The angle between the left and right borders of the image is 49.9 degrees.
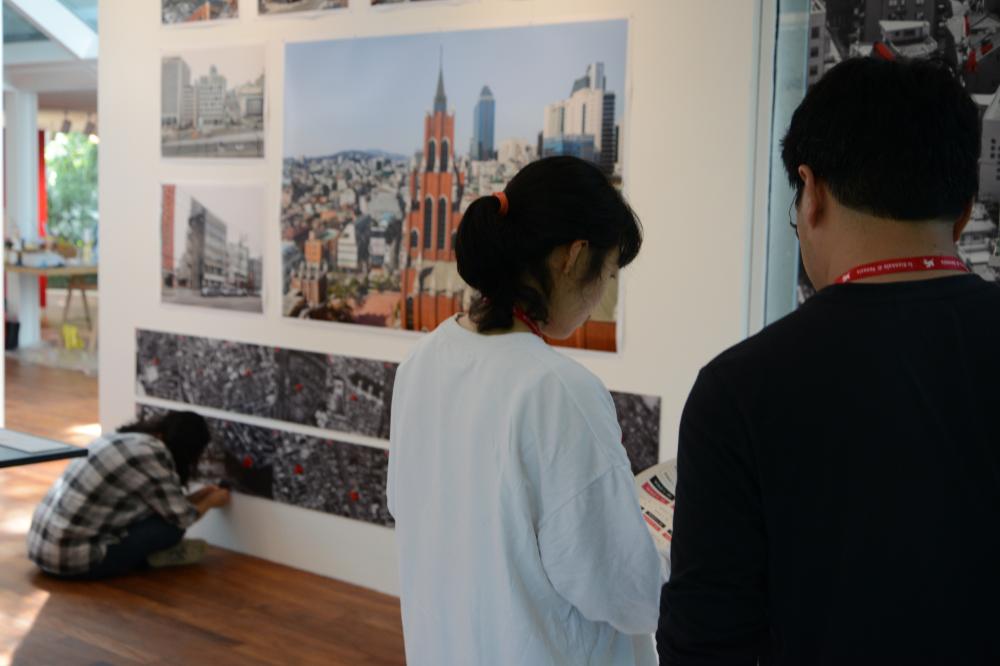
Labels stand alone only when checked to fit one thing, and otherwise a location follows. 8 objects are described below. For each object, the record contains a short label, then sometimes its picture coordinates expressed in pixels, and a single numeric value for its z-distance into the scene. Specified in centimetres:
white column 1160
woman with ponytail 155
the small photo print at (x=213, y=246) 474
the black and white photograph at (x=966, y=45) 290
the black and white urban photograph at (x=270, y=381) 445
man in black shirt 103
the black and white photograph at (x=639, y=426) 373
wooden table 1103
